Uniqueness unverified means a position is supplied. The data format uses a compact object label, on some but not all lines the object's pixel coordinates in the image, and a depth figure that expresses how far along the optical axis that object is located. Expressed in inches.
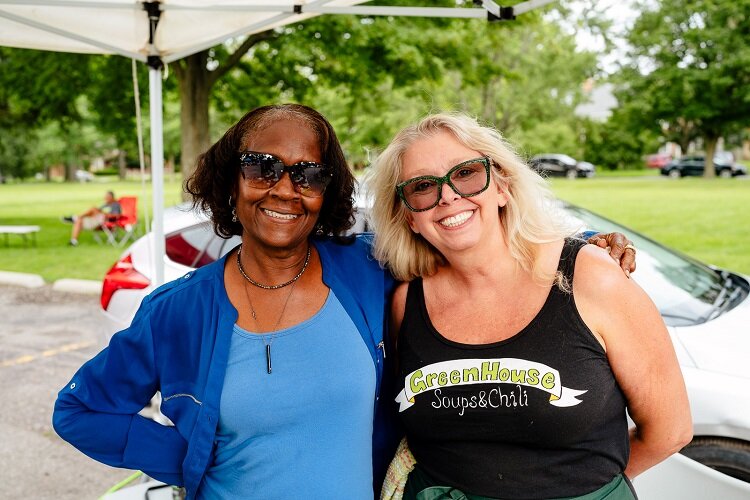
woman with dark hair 65.9
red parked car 2131.9
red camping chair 563.5
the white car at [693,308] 107.9
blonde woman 66.2
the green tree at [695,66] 1382.9
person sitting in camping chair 560.6
